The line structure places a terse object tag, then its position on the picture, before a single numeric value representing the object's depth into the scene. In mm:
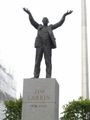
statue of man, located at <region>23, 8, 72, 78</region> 13541
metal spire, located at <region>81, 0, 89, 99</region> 45459
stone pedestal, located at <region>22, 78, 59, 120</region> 12258
